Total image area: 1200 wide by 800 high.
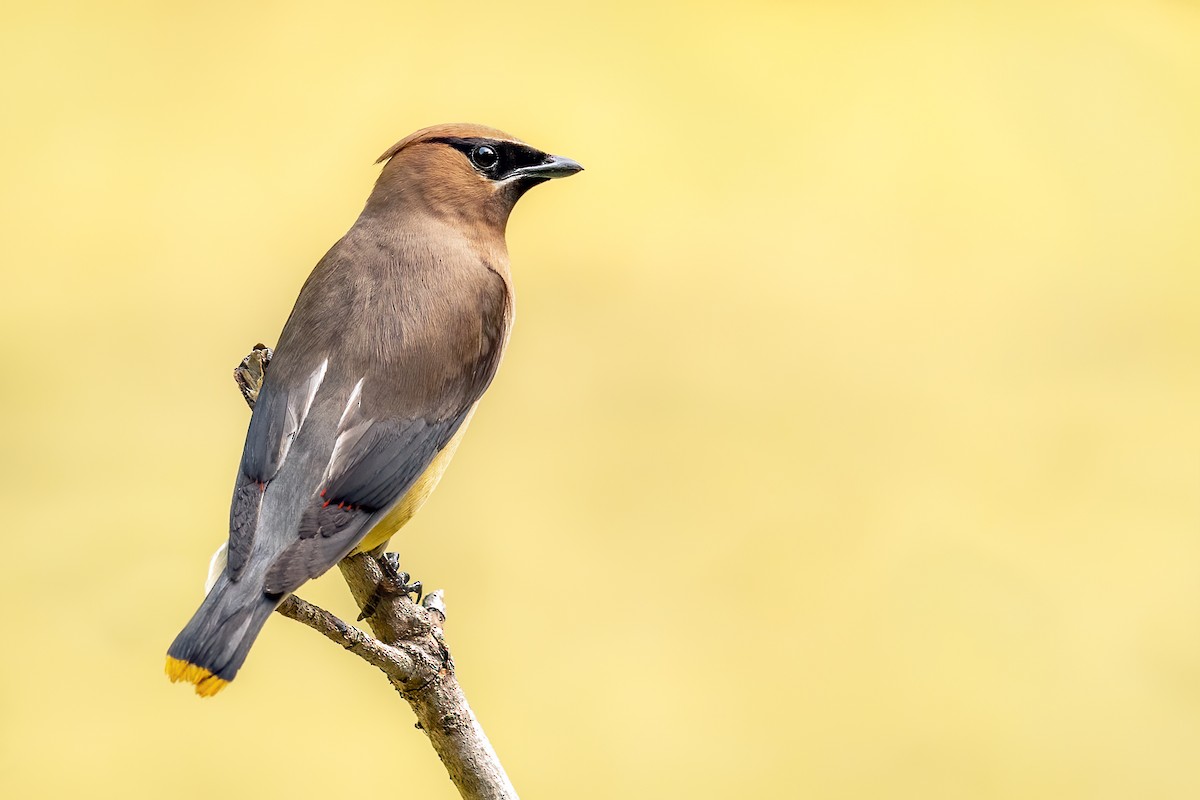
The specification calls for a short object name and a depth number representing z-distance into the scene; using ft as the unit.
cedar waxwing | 20.30
